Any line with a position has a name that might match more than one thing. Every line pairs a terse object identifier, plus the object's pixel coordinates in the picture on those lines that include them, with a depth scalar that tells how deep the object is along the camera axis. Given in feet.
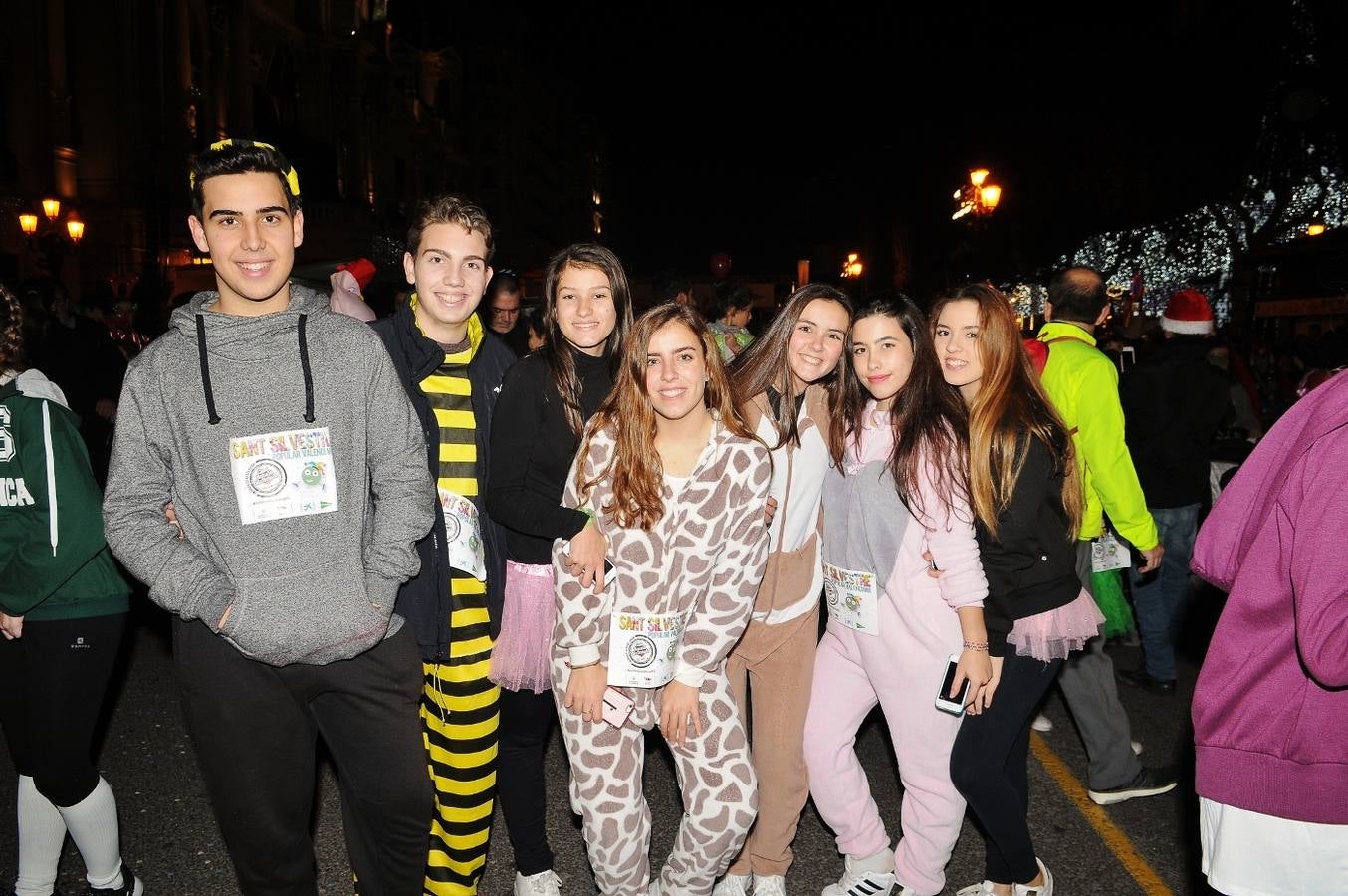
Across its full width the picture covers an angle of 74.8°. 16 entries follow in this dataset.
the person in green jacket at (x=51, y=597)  9.59
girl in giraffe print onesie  9.40
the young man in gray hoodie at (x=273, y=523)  7.46
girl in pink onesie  9.90
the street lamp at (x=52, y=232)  48.65
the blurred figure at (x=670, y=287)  25.75
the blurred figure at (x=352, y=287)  13.50
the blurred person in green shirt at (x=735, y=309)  29.55
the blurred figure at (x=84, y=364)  23.91
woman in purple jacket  5.71
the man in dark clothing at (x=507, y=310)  24.79
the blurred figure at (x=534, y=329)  22.66
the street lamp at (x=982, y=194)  64.13
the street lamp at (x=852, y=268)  153.69
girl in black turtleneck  9.70
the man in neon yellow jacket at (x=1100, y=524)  13.80
